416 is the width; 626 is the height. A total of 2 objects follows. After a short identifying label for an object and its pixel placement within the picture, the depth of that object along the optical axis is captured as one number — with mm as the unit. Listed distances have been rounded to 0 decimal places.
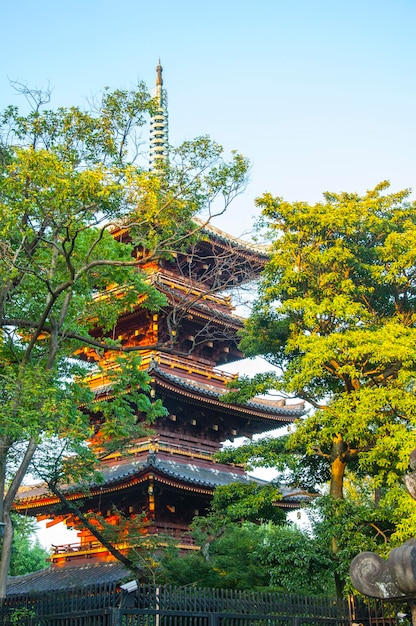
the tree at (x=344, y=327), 15633
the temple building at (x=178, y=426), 22797
